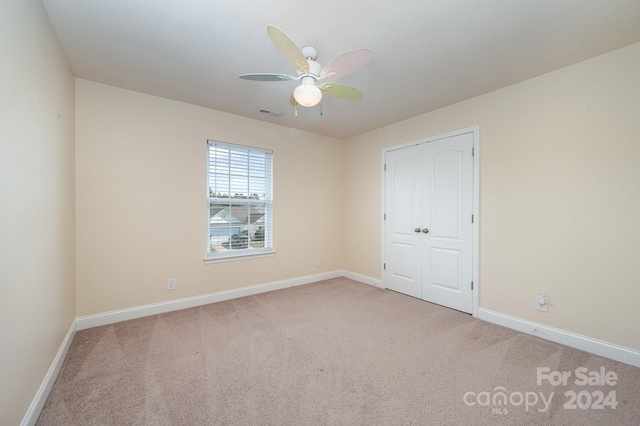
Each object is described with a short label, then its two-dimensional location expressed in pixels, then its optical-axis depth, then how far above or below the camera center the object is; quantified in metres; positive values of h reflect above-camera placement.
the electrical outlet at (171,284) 3.15 -0.89
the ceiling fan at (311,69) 1.60 +1.00
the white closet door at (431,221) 3.18 -0.13
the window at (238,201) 3.51 +0.14
